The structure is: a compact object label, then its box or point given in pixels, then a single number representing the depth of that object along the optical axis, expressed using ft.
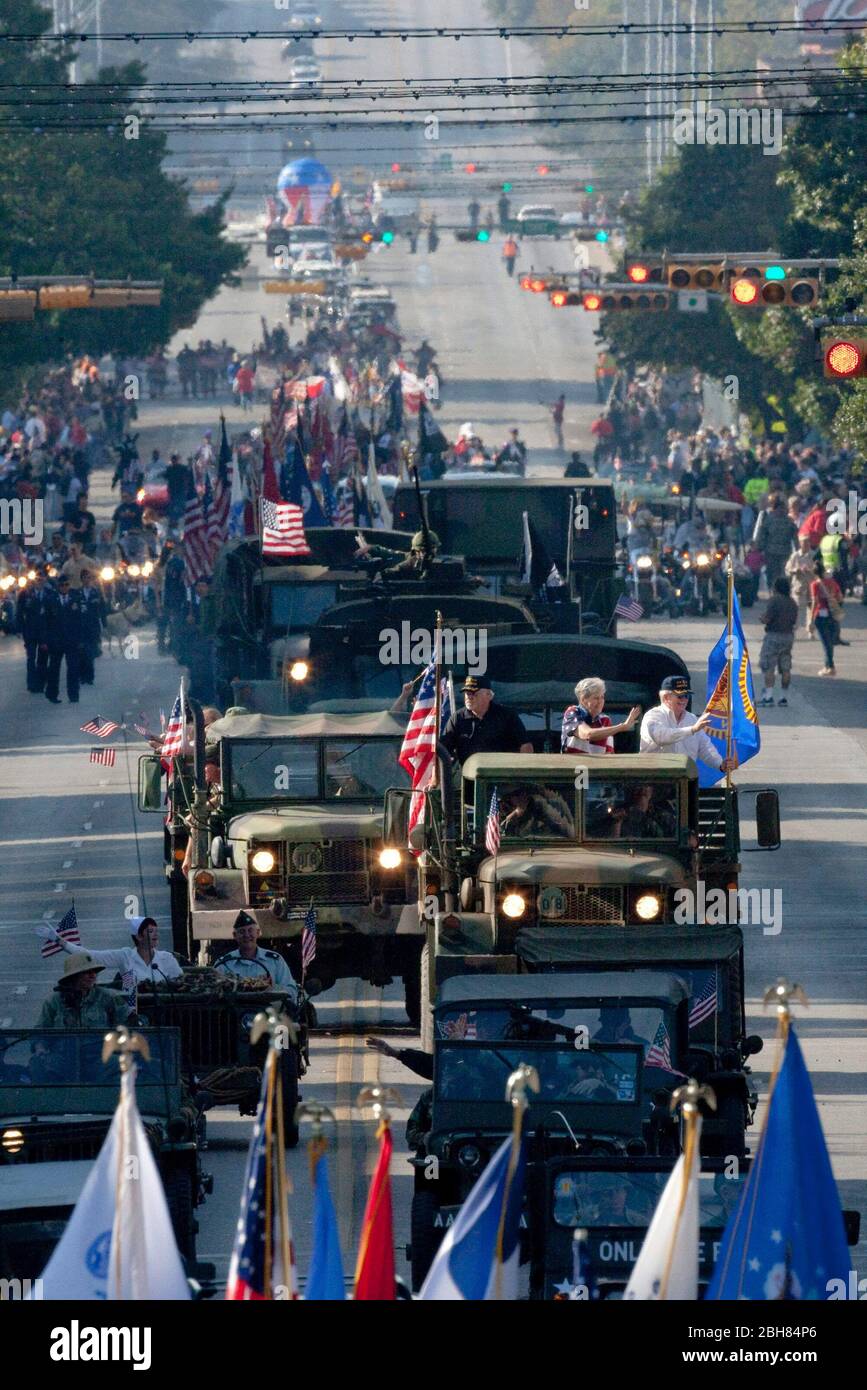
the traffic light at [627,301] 170.30
